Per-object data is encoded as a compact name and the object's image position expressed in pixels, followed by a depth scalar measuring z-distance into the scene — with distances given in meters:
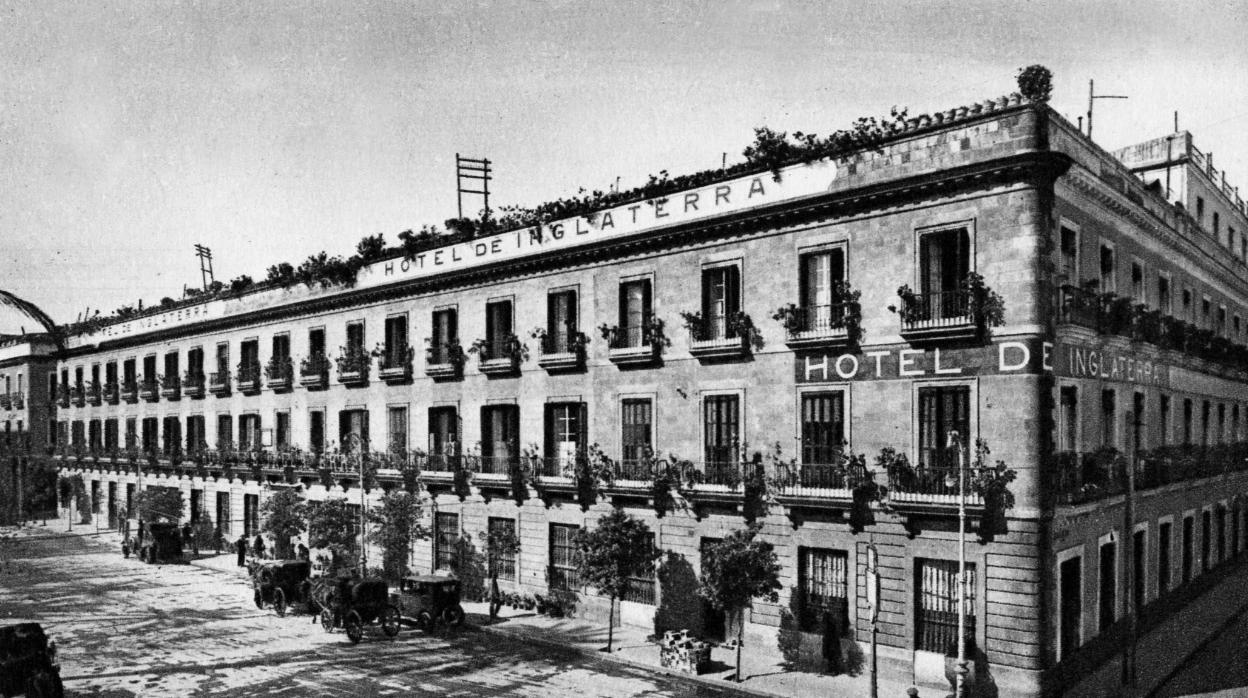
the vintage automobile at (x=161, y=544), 42.78
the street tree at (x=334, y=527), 34.28
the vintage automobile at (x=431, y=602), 27.27
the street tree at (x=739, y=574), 21.70
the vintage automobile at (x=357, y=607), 26.14
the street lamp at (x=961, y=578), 18.48
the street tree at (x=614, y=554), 24.59
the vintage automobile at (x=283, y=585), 30.30
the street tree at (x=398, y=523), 32.09
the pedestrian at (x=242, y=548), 41.19
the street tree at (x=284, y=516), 37.66
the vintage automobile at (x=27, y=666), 19.27
